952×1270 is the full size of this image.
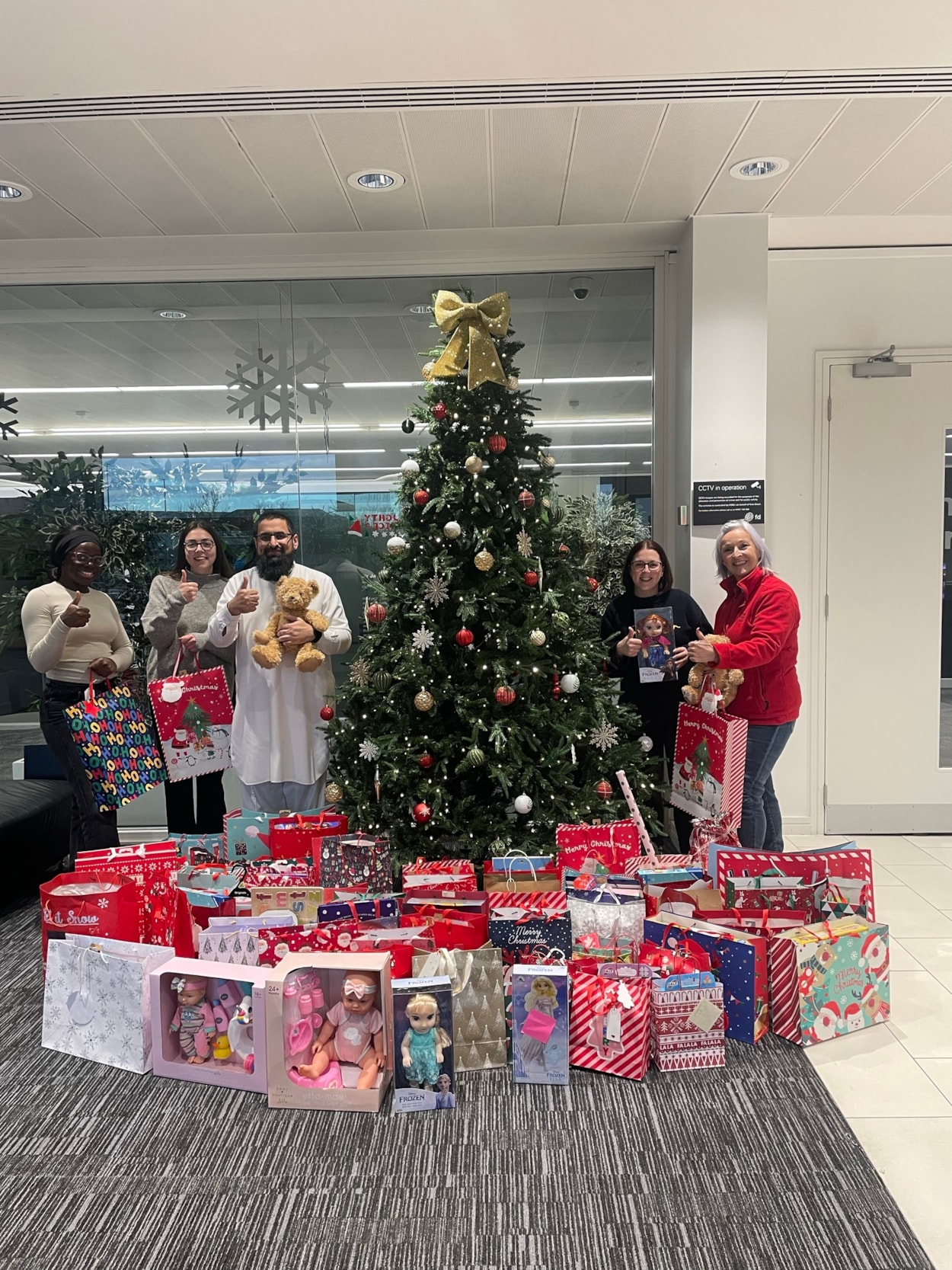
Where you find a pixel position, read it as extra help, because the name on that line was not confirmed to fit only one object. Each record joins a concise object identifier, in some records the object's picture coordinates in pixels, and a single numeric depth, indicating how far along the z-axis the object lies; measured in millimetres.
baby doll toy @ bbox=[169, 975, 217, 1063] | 2420
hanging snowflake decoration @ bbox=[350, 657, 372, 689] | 3443
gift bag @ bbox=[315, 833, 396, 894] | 3178
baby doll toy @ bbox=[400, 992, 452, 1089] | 2273
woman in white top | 3568
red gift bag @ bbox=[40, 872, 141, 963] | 2754
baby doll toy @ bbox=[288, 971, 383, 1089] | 2326
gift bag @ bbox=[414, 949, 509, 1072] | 2457
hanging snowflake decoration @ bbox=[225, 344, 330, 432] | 4527
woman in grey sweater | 3719
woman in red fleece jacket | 3379
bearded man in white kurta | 3506
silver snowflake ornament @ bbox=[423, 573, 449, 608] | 3363
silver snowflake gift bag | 2488
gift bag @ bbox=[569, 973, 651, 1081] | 2436
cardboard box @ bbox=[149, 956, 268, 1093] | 2379
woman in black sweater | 3783
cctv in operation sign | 4145
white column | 4105
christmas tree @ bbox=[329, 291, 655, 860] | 3291
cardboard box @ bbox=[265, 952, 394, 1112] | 2287
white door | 4531
